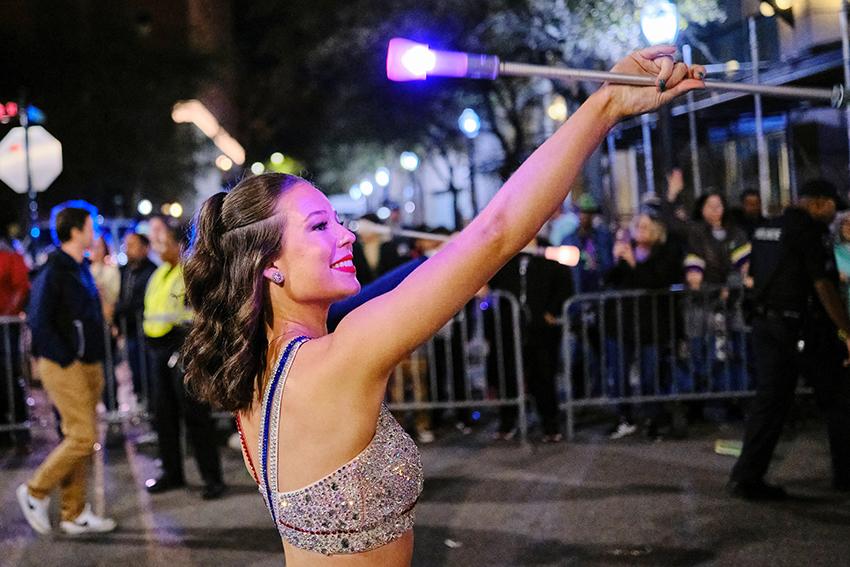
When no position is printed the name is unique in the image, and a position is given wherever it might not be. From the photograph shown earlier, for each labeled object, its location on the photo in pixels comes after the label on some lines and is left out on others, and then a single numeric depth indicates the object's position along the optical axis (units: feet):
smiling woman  6.86
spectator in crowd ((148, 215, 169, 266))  29.48
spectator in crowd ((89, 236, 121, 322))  42.75
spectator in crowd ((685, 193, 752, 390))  33.91
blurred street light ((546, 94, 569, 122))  74.08
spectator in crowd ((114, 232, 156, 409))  33.35
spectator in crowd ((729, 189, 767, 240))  36.70
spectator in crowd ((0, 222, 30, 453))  37.37
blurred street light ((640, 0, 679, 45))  38.99
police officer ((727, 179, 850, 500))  23.40
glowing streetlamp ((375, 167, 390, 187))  158.71
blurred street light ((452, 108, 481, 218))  70.49
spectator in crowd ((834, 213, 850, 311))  29.48
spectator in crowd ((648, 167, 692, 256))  34.29
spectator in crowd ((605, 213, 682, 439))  33.45
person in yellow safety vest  28.63
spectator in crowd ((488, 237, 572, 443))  33.45
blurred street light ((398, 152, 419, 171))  107.55
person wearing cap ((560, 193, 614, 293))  38.19
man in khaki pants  24.00
